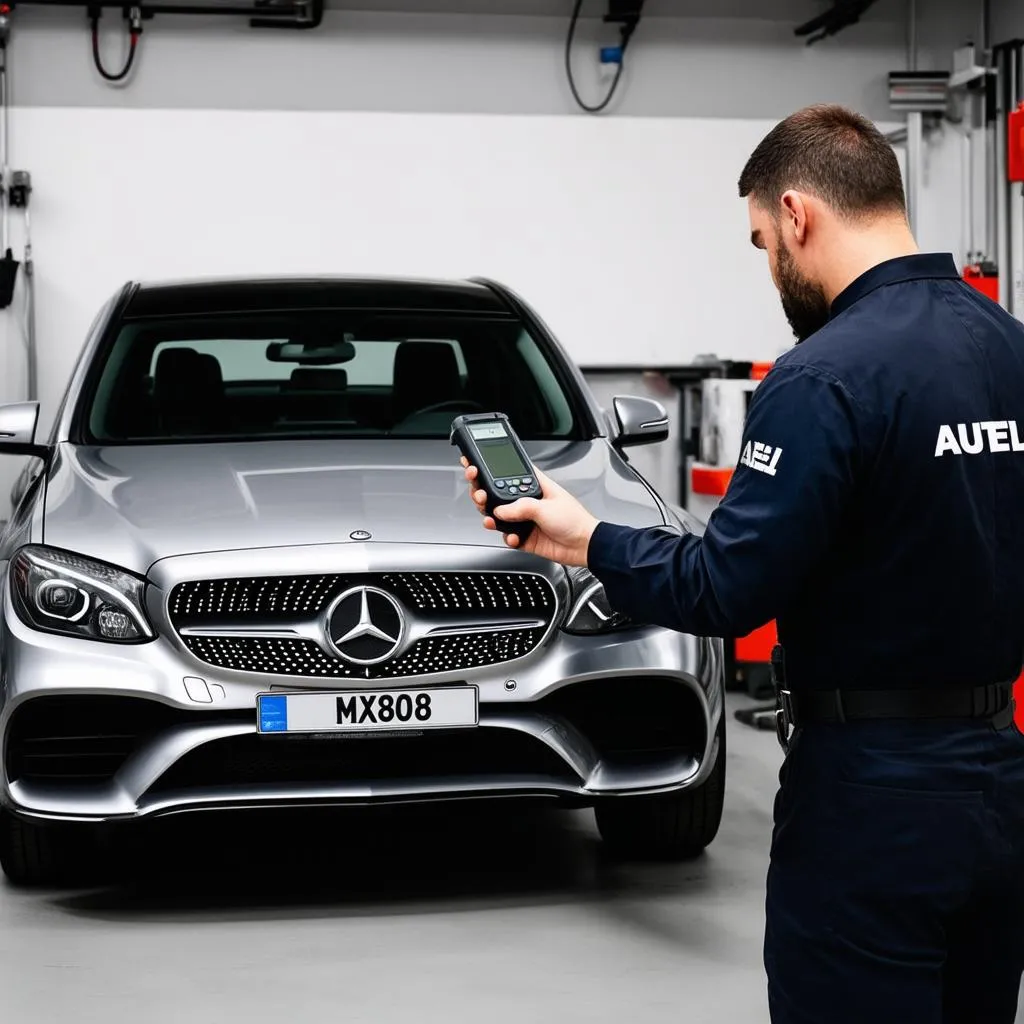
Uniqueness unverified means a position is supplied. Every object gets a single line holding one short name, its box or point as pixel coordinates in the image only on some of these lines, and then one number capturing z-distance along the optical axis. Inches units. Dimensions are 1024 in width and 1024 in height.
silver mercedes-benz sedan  129.3
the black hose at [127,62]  318.0
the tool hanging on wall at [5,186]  311.4
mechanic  66.0
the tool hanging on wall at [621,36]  334.6
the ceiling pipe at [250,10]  320.5
